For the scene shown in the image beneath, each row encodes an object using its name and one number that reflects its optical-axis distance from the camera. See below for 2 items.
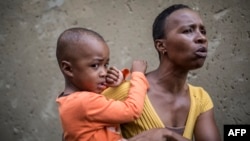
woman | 2.67
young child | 2.40
